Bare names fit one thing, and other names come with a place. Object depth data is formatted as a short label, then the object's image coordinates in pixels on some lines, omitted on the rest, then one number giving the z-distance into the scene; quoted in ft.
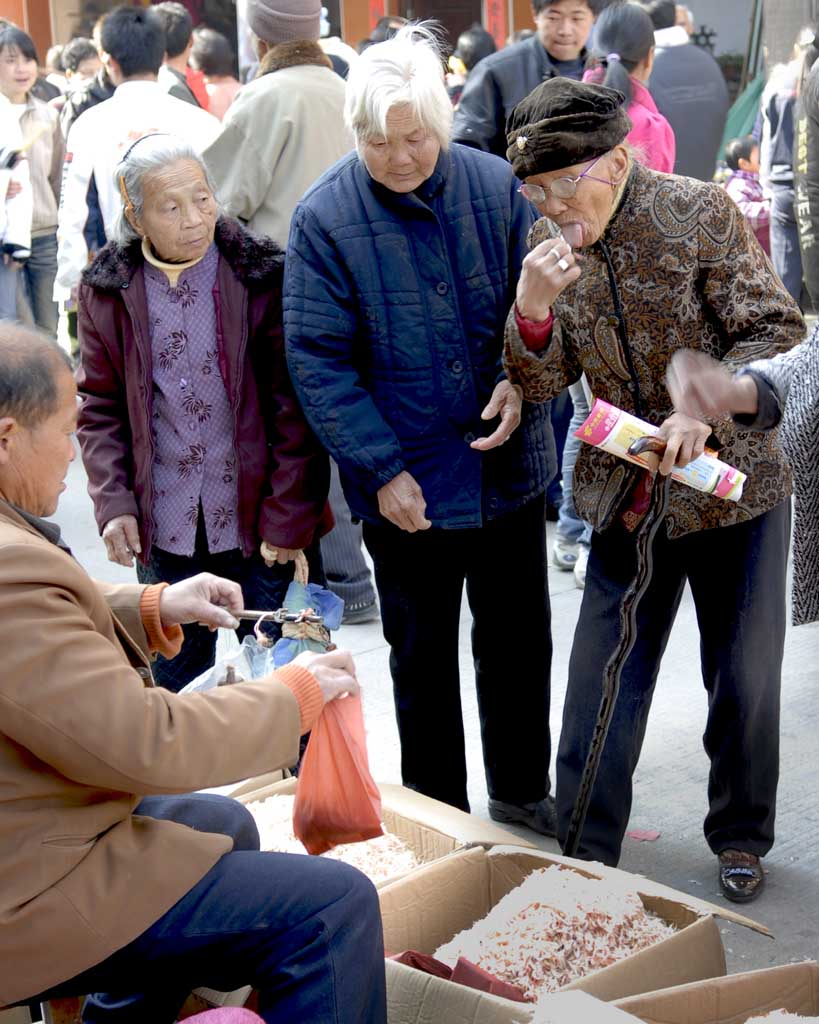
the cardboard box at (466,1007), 6.60
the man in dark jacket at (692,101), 20.94
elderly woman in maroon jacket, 10.46
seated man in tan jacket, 5.97
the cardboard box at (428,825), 9.20
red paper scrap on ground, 11.09
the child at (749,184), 28.35
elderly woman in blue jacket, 9.75
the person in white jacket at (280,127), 14.65
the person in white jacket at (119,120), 17.97
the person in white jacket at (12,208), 23.70
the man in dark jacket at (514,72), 16.16
